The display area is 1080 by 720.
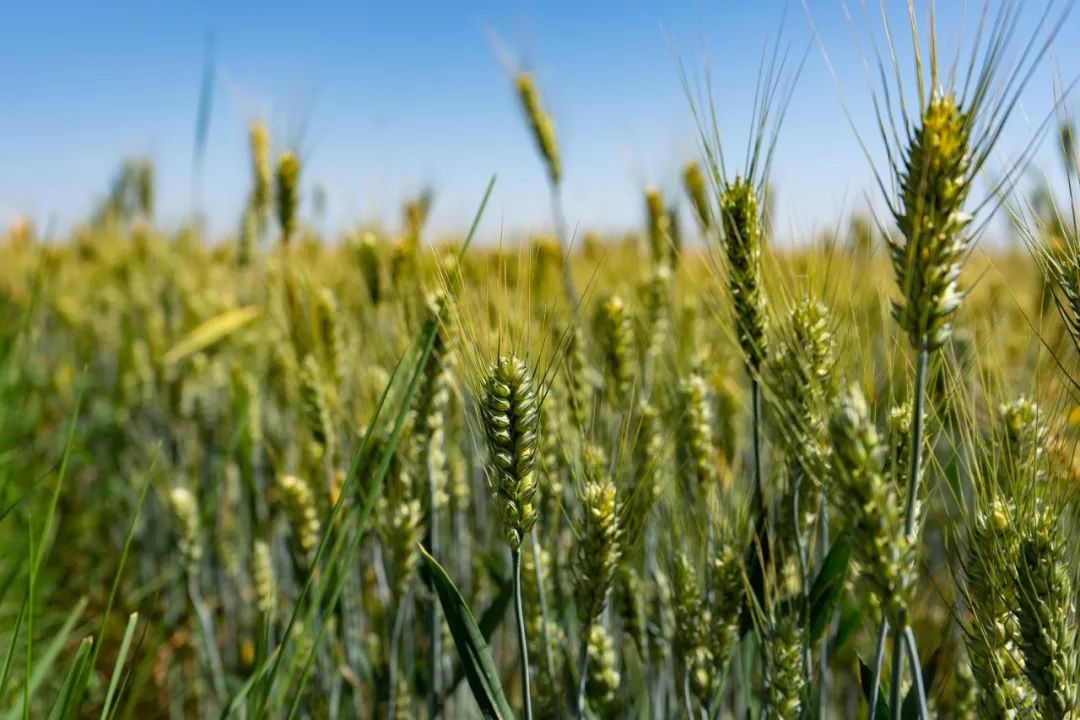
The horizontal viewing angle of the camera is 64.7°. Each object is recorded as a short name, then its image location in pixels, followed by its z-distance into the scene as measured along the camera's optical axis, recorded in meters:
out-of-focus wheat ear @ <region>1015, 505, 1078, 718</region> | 0.70
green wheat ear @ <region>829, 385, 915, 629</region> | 0.59
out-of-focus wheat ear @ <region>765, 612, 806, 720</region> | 0.81
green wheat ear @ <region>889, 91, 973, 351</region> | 0.61
